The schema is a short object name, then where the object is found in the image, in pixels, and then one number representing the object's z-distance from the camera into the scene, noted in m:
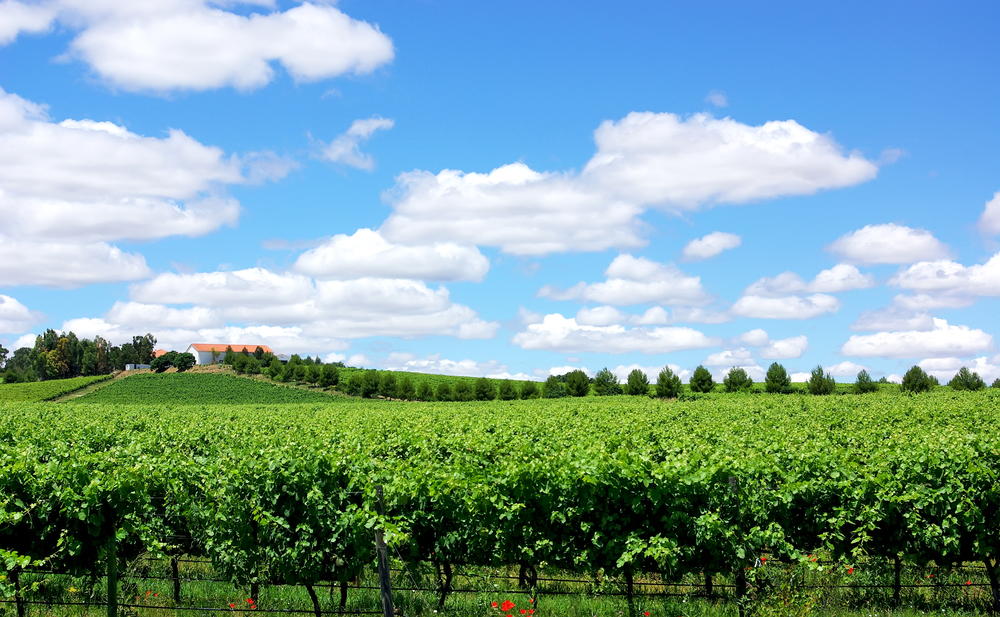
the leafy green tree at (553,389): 76.75
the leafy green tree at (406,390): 85.38
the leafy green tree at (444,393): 79.81
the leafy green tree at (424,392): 81.62
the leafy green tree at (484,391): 78.74
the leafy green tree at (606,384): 75.38
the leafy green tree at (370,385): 87.38
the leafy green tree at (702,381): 72.12
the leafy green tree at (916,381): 67.88
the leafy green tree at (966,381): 69.00
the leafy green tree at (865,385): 70.06
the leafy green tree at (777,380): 71.50
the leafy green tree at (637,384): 73.25
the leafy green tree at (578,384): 76.31
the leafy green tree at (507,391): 77.00
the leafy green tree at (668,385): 67.88
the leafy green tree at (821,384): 68.38
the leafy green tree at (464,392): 78.75
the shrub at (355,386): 89.81
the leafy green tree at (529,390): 76.94
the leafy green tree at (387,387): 86.56
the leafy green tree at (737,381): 72.50
